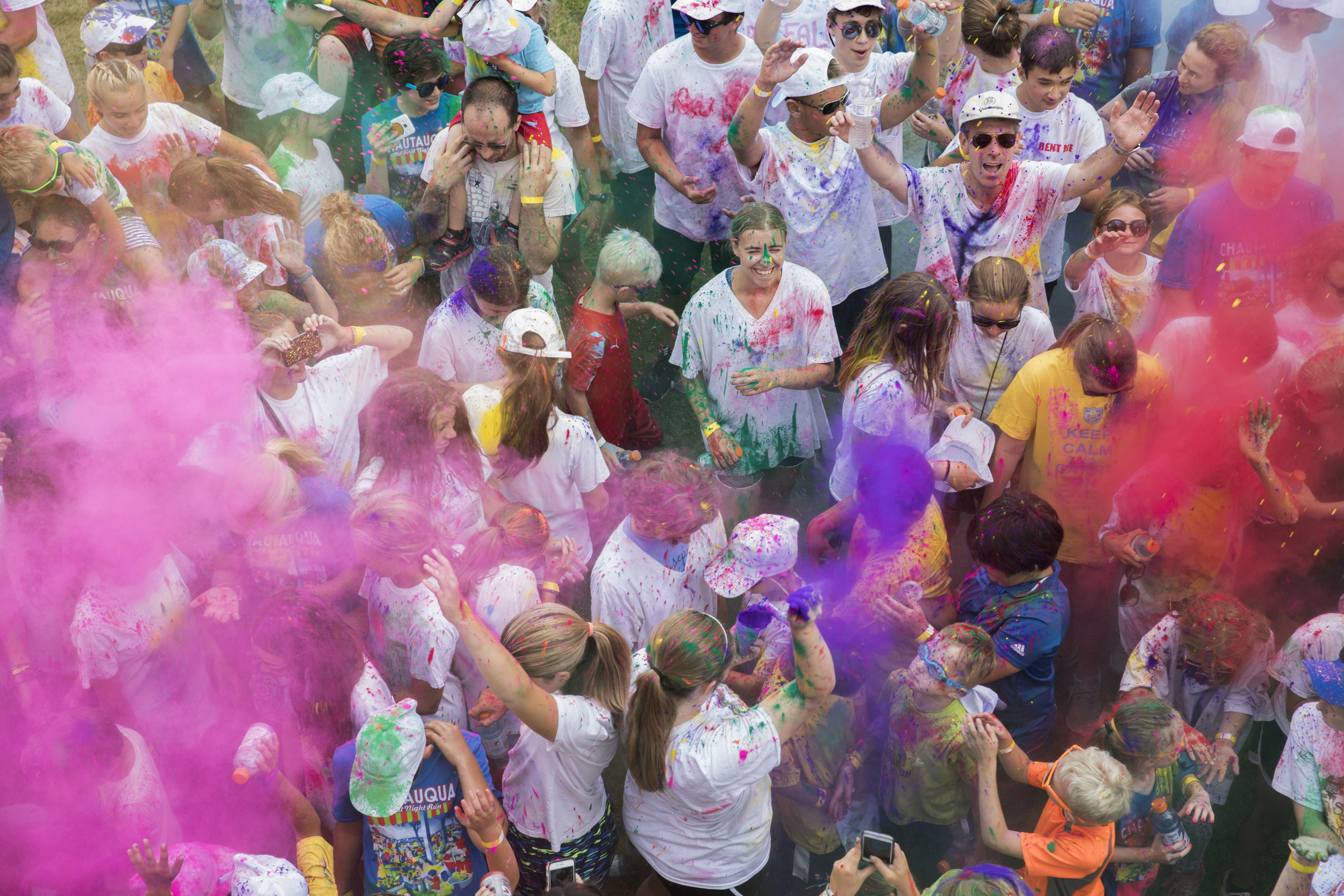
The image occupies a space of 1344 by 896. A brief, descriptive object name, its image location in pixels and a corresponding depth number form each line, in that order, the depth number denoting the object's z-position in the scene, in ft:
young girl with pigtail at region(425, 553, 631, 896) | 8.89
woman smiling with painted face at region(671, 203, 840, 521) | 13.35
